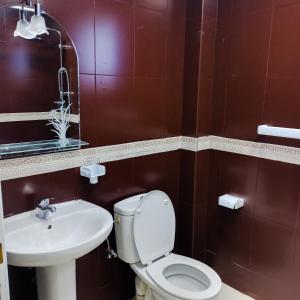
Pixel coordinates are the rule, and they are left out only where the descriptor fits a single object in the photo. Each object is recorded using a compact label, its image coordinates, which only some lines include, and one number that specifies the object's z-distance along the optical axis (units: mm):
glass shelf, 1456
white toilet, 1808
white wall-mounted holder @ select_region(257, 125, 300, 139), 1720
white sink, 1236
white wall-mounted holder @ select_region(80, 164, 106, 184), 1676
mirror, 1435
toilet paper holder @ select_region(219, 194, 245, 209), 2062
